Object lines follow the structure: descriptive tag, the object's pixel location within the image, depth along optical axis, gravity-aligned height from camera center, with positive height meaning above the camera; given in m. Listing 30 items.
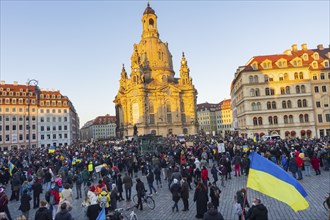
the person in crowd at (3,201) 11.97 -2.56
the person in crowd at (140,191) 14.33 -2.96
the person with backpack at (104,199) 11.62 -2.64
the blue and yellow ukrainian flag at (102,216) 7.64 -2.21
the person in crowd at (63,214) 8.65 -2.39
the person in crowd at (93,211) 10.10 -2.74
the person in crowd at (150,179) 17.30 -2.78
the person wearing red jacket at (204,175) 16.72 -2.61
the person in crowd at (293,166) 19.44 -2.73
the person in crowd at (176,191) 13.84 -2.95
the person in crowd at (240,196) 11.21 -2.71
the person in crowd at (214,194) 12.12 -2.82
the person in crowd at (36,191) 15.67 -2.87
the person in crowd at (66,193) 12.24 -2.42
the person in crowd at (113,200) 12.74 -2.96
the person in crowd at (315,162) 21.12 -2.75
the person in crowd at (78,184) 18.01 -2.99
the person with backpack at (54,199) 13.15 -2.85
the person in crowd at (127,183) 16.14 -2.77
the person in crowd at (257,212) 8.18 -2.51
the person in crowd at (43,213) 9.13 -2.44
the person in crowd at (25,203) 12.78 -2.87
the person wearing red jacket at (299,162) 19.73 -2.60
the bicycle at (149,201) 14.77 -3.62
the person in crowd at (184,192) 13.79 -2.99
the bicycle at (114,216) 8.86 -2.59
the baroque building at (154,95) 93.06 +14.88
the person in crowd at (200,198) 12.53 -3.04
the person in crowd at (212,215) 8.16 -2.52
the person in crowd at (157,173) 19.61 -2.74
